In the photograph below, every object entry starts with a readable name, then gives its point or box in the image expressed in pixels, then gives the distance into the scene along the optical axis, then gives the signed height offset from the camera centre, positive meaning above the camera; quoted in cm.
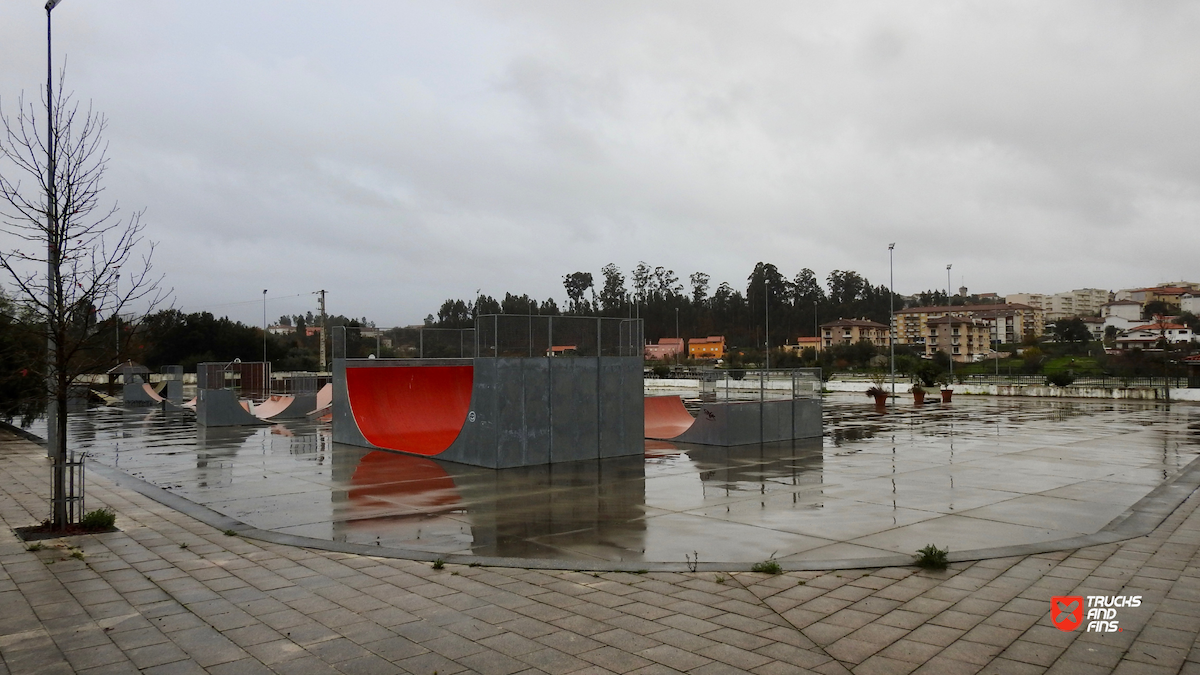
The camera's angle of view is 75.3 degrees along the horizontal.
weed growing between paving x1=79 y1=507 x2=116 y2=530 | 861 -186
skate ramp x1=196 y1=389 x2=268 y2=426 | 2342 -178
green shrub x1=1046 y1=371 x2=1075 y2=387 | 3869 -190
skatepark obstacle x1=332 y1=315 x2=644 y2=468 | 1407 -100
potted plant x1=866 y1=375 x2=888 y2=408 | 3181 -216
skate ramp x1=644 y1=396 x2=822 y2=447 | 1758 -188
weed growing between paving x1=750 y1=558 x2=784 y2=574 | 679 -196
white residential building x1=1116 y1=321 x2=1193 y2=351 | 9429 +71
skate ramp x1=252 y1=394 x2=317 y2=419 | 2661 -202
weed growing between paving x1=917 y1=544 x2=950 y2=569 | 695 -194
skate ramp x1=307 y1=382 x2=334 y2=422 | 2642 -201
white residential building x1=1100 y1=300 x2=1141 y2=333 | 15975 +625
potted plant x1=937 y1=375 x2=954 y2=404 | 3491 -233
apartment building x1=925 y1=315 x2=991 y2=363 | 12481 +94
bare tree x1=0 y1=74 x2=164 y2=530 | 830 +55
